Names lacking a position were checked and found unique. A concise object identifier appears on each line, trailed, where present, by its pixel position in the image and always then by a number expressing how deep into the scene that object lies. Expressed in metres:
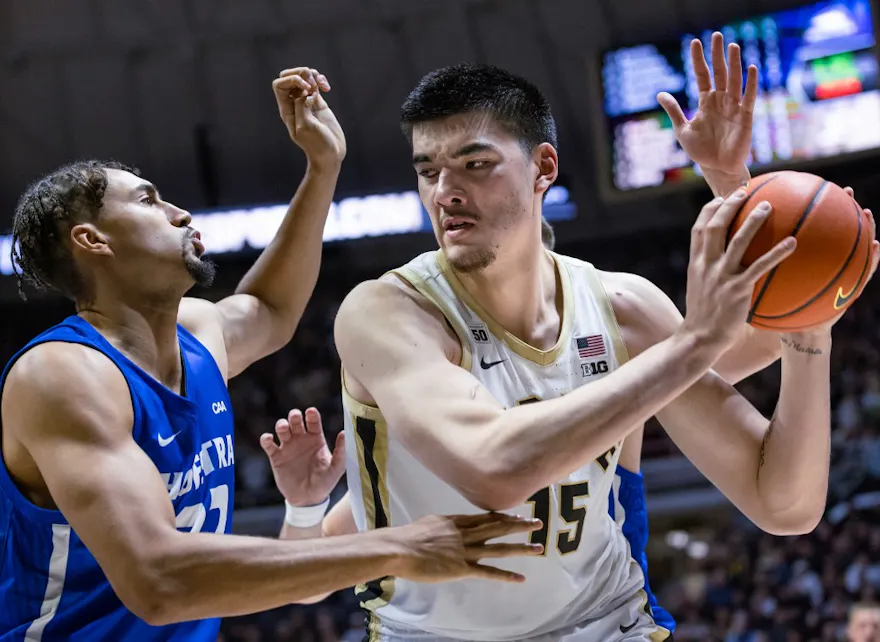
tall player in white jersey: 2.98
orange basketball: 2.58
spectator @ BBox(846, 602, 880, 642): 7.01
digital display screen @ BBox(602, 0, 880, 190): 12.33
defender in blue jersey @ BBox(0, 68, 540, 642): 2.67
